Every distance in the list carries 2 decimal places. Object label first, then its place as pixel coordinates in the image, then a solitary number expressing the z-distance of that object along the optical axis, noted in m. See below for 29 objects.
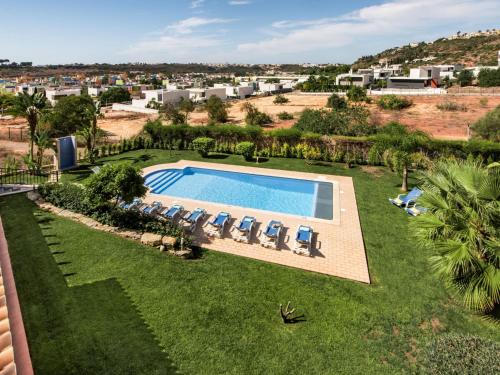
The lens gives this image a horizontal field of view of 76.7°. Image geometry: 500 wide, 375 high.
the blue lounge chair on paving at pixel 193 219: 12.87
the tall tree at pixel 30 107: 19.75
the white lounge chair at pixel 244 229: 12.15
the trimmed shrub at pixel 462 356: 4.98
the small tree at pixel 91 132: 22.72
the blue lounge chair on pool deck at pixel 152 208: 13.65
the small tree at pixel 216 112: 43.09
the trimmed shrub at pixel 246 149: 23.75
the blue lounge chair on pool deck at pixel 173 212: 13.36
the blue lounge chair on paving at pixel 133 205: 14.06
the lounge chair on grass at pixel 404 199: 15.41
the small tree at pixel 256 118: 40.34
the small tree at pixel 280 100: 59.69
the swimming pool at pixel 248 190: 16.62
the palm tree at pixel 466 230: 6.16
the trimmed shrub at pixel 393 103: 49.44
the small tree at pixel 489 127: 24.47
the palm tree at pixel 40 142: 19.47
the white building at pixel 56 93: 74.67
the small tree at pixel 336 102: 50.85
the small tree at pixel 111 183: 12.03
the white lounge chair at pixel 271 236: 11.77
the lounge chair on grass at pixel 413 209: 14.46
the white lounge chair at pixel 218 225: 12.49
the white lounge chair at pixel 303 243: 11.41
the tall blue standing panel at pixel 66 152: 20.08
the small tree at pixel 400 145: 17.50
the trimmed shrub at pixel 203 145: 24.64
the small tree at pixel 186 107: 45.92
